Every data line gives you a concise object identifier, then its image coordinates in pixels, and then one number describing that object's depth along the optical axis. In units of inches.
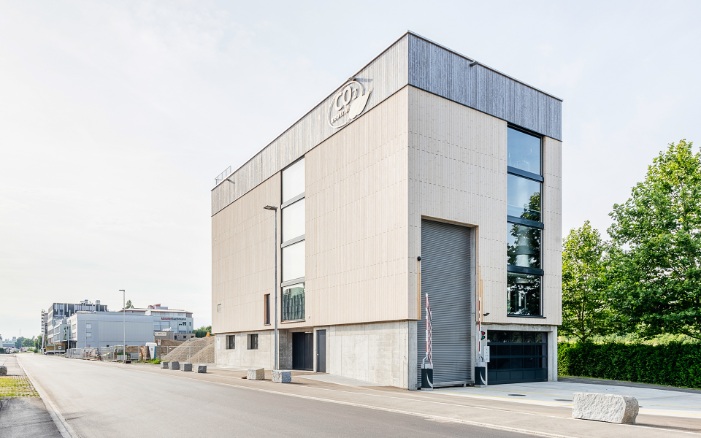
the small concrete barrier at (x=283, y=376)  1189.1
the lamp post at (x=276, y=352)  1363.1
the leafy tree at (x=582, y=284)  1675.7
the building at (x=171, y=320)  6496.1
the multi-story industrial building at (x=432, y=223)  1147.9
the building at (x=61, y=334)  6432.1
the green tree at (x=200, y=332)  6373.0
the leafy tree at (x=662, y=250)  1261.1
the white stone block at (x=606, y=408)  605.9
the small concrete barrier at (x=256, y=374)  1293.1
